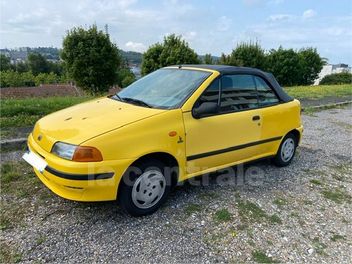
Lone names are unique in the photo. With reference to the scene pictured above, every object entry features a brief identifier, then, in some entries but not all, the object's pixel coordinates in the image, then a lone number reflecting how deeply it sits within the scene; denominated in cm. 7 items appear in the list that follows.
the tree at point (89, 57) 1945
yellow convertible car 289
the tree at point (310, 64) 3119
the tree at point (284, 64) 2917
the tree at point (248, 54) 2594
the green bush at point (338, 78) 3058
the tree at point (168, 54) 2172
